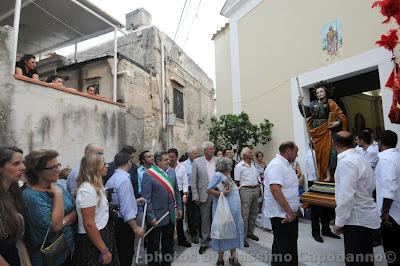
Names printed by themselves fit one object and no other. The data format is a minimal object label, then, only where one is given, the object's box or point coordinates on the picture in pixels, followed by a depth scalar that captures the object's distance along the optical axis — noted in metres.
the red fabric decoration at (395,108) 4.06
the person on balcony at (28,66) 6.51
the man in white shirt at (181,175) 5.77
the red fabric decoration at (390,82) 4.43
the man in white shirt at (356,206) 2.95
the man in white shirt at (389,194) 3.52
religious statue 5.09
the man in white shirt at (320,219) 5.41
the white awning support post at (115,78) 8.63
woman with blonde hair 2.62
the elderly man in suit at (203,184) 5.29
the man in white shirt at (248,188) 5.64
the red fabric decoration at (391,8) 3.58
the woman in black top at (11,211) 2.06
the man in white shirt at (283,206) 3.48
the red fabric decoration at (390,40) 4.12
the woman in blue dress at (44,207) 2.29
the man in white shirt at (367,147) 4.83
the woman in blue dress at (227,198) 4.23
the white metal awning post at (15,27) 5.75
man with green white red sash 3.85
